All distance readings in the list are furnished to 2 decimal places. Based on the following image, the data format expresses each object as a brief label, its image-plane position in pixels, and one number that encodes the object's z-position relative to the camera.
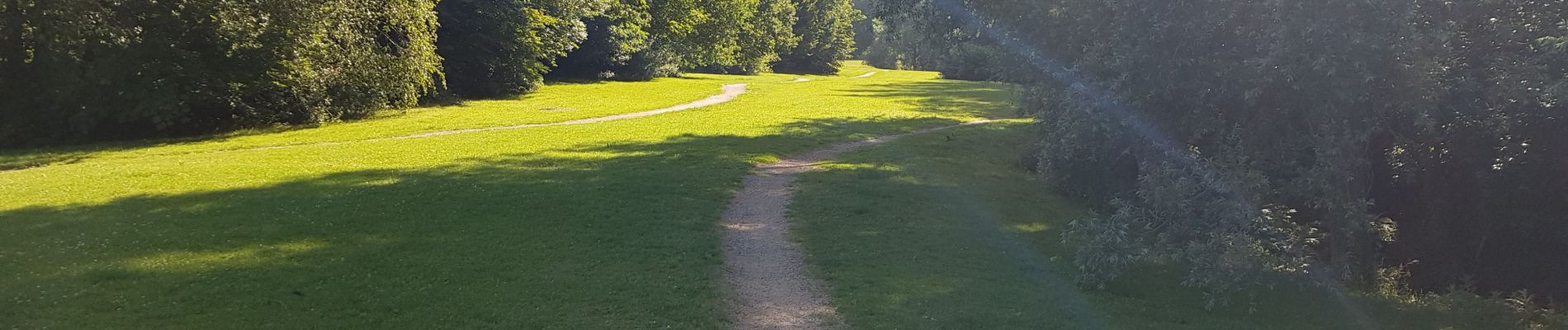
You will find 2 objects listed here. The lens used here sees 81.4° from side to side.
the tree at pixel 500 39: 35.66
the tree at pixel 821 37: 78.00
